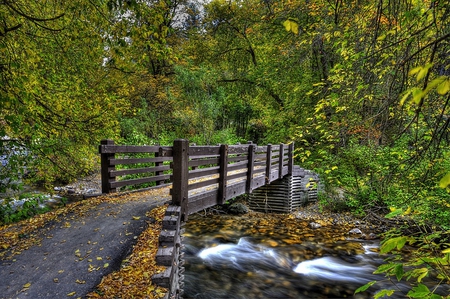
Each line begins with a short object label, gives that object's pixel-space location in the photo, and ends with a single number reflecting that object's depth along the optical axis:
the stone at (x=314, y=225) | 9.91
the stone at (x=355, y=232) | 9.18
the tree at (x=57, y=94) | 4.17
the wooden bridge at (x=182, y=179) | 4.09
